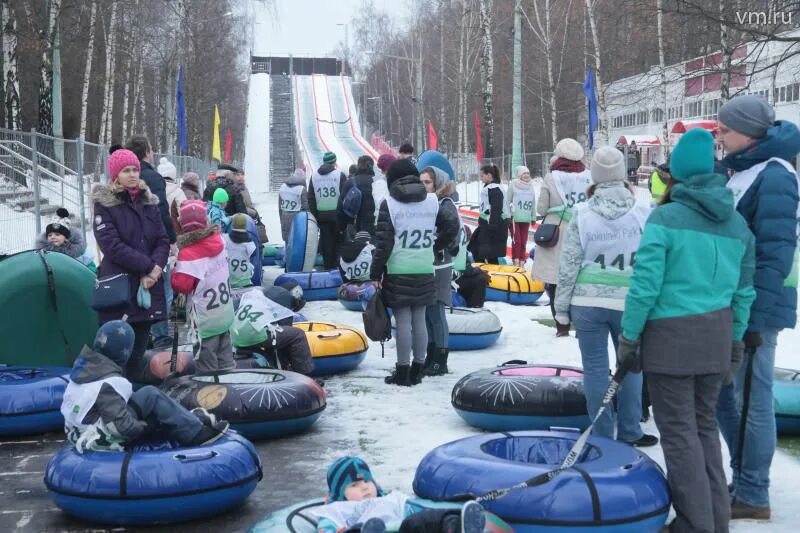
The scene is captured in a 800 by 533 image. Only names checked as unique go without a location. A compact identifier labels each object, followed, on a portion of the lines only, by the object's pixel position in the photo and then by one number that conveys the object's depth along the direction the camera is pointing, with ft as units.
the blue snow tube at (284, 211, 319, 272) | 49.03
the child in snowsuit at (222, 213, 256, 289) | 37.04
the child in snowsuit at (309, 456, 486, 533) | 13.43
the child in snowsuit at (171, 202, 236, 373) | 25.14
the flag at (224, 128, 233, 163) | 163.12
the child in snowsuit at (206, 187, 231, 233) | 41.93
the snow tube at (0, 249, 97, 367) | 27.14
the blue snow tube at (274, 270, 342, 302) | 46.01
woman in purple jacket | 24.32
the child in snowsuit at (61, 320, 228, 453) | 17.74
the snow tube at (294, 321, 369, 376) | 29.63
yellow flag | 109.30
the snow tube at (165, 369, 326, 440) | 22.57
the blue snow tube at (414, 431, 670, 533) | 15.30
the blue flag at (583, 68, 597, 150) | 83.72
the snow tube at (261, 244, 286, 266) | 59.72
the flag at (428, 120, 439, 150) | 115.24
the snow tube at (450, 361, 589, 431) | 22.76
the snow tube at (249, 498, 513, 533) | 14.33
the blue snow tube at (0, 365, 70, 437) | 23.24
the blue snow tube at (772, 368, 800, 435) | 22.17
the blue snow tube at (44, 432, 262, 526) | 17.16
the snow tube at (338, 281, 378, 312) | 41.68
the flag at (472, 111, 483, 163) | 111.14
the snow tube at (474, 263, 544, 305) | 44.50
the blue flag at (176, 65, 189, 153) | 96.78
